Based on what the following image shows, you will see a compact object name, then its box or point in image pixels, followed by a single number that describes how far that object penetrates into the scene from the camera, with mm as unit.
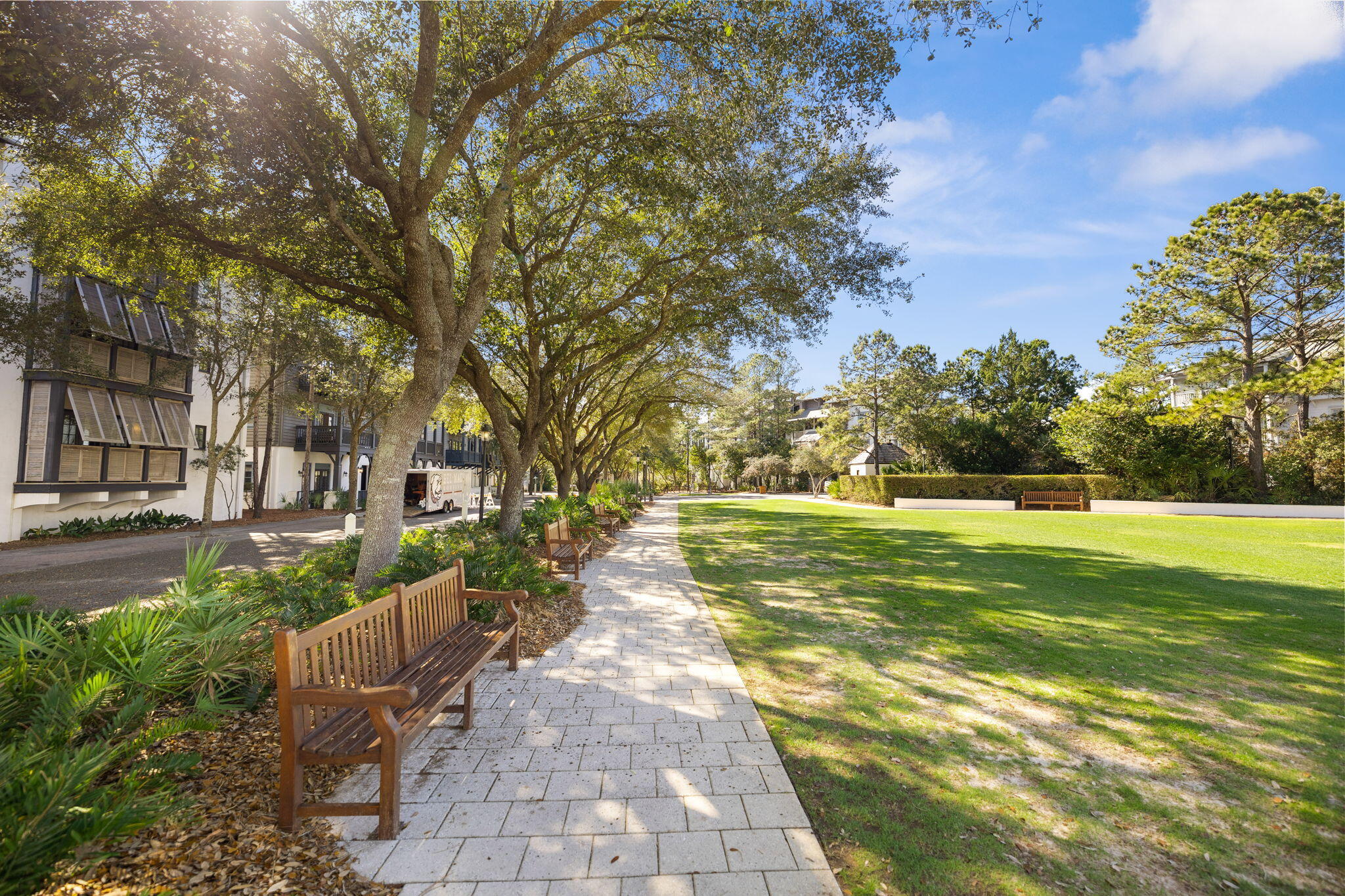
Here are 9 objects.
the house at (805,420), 60394
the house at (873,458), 46938
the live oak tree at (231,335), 16500
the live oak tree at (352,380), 20125
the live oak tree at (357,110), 5344
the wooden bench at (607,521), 16922
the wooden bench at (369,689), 2857
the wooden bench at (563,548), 10203
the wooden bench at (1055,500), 30759
